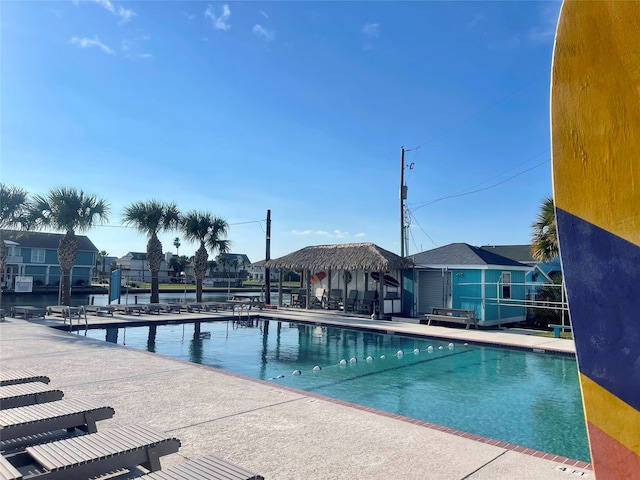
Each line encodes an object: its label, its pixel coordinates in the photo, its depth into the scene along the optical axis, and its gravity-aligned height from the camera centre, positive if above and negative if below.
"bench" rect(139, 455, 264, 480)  3.03 -1.34
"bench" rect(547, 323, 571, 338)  14.31 -1.39
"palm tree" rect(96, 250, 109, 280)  72.06 +3.07
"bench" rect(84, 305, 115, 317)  17.31 -1.31
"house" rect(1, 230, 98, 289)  40.69 +1.28
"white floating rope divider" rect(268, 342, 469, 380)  10.25 -2.00
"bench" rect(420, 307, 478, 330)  16.64 -1.23
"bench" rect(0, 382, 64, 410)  4.68 -1.28
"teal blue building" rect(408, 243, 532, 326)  17.80 +0.07
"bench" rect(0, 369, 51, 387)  5.34 -1.26
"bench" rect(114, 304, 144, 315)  17.98 -1.30
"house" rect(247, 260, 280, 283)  88.26 +1.02
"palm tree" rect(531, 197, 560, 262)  16.12 +1.87
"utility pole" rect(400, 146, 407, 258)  23.03 +4.70
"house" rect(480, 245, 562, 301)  19.19 +0.52
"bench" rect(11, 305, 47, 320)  15.71 -1.33
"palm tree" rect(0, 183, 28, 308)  17.69 +2.63
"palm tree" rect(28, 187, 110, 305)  18.36 +2.46
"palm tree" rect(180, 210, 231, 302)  25.09 +2.55
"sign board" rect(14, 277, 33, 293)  17.42 -0.38
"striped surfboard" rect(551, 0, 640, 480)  1.38 +0.26
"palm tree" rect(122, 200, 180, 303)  23.28 +2.90
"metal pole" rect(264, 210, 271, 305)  24.94 +0.61
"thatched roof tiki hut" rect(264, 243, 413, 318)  19.56 +0.63
